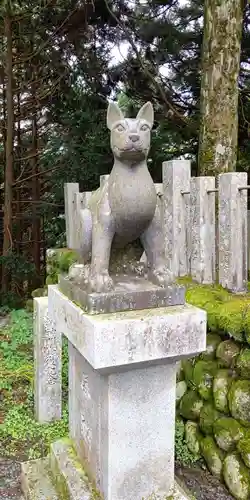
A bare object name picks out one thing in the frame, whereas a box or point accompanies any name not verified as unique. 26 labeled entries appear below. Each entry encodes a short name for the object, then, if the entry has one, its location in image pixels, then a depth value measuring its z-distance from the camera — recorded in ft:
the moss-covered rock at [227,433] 7.59
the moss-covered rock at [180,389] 9.00
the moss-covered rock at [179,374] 9.12
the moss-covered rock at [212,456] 7.93
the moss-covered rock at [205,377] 8.36
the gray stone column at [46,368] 9.86
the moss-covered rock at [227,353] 8.11
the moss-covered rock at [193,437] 8.52
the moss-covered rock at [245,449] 7.27
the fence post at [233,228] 8.89
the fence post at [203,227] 9.70
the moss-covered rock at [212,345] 8.54
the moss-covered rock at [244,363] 7.71
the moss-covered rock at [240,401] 7.50
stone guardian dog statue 5.21
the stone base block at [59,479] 6.14
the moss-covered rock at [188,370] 8.82
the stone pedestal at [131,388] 5.04
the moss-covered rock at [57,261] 15.11
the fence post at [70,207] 15.21
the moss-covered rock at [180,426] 8.91
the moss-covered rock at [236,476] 7.35
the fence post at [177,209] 10.37
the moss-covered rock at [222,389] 7.97
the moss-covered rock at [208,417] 8.11
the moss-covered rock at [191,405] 8.57
